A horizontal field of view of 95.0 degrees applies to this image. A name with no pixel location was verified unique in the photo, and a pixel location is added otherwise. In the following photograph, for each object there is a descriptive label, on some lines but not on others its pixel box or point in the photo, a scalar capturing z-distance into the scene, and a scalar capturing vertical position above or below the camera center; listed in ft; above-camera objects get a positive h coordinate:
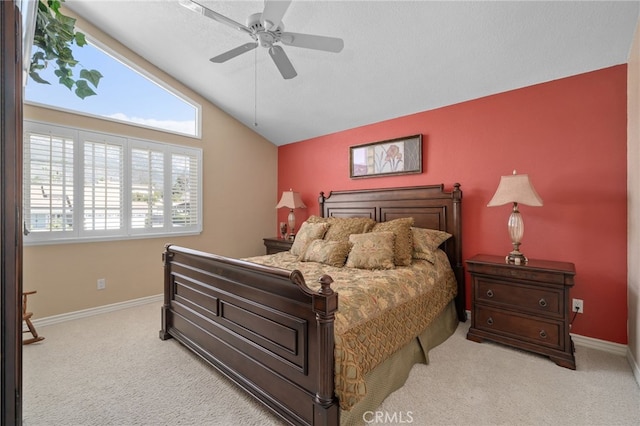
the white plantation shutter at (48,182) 10.05 +1.08
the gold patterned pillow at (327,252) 9.43 -1.32
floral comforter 5.05 -2.25
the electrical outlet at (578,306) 8.78 -2.78
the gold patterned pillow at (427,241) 9.68 -0.98
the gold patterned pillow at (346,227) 11.09 -0.57
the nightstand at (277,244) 14.23 -1.58
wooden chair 8.82 -3.72
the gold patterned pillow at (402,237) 9.23 -0.80
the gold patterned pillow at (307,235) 11.18 -0.89
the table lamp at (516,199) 8.43 +0.40
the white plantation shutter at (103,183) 11.32 +1.16
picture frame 12.10 +2.44
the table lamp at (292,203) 15.28 +0.50
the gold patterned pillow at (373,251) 8.79 -1.20
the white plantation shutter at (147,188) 12.53 +1.05
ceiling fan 6.15 +4.19
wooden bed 4.93 -2.50
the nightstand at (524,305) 7.68 -2.61
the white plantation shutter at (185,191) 13.71 +1.04
